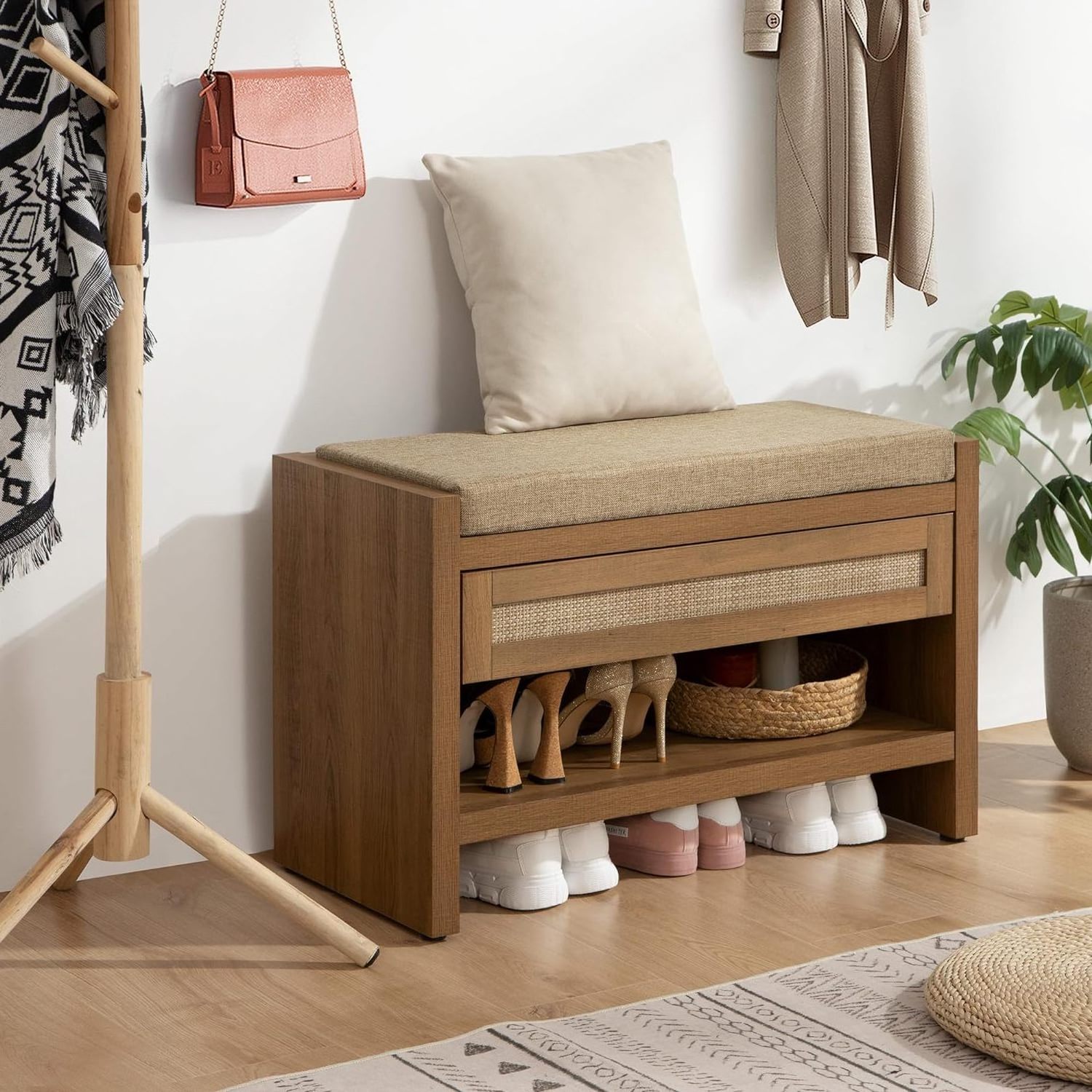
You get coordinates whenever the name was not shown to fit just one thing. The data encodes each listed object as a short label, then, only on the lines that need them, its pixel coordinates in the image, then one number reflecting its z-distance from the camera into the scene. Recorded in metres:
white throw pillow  4.67
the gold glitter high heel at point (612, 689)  4.55
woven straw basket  4.80
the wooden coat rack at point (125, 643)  3.76
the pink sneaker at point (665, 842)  4.63
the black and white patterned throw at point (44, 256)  3.72
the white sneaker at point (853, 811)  4.89
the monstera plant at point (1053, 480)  5.35
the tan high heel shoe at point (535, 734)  4.48
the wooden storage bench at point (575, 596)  4.14
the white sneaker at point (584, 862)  4.49
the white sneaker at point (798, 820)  4.81
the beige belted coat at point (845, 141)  5.18
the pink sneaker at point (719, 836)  4.69
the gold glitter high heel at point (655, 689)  4.60
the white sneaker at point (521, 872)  4.39
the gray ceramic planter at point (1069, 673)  5.46
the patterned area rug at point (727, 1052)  3.47
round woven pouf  3.49
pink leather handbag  4.39
